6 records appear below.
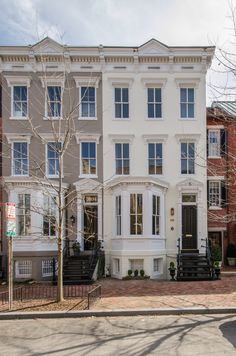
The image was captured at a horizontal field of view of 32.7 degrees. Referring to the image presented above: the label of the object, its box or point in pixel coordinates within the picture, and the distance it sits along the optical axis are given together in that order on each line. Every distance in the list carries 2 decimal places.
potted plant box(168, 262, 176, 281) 19.01
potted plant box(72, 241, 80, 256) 20.45
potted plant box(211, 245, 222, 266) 20.31
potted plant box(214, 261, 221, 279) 18.29
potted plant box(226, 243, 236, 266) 24.04
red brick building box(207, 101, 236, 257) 23.97
